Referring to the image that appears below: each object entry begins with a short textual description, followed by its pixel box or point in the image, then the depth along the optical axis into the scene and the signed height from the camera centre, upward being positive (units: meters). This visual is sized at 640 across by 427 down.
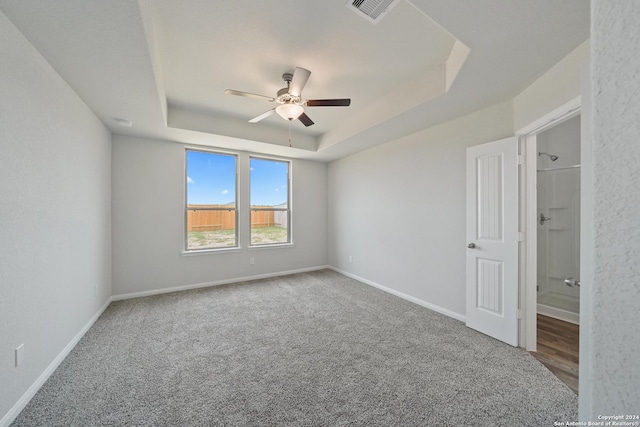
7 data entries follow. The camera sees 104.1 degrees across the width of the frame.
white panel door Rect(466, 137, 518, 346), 2.46 -0.28
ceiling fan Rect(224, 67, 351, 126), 2.39 +1.18
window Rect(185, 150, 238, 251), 4.32 +0.20
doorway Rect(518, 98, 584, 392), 2.44 -0.33
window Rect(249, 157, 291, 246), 4.89 +0.21
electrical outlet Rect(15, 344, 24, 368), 1.66 -0.96
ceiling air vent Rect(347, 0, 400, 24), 1.68 +1.43
